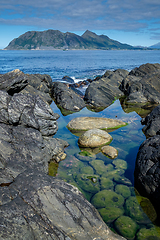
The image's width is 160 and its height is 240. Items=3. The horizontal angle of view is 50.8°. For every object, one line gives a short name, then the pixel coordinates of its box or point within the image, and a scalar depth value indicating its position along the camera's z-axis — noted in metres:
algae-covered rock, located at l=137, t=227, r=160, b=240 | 4.57
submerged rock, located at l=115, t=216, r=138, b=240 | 4.69
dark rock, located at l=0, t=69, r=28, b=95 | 8.79
